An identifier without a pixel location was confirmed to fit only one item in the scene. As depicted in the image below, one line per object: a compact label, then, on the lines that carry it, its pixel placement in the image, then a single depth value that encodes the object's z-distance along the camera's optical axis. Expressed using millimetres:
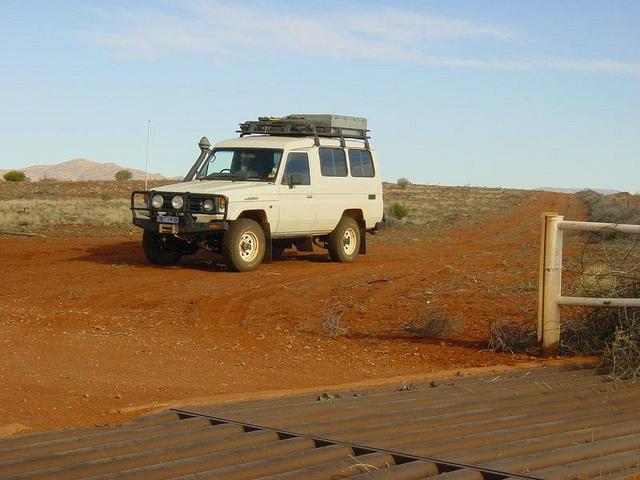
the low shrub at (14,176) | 59062
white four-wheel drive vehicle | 16094
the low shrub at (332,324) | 10523
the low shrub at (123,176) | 64438
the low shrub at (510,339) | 9508
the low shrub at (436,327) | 10336
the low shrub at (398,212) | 35750
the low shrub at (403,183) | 79750
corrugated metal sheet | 5242
